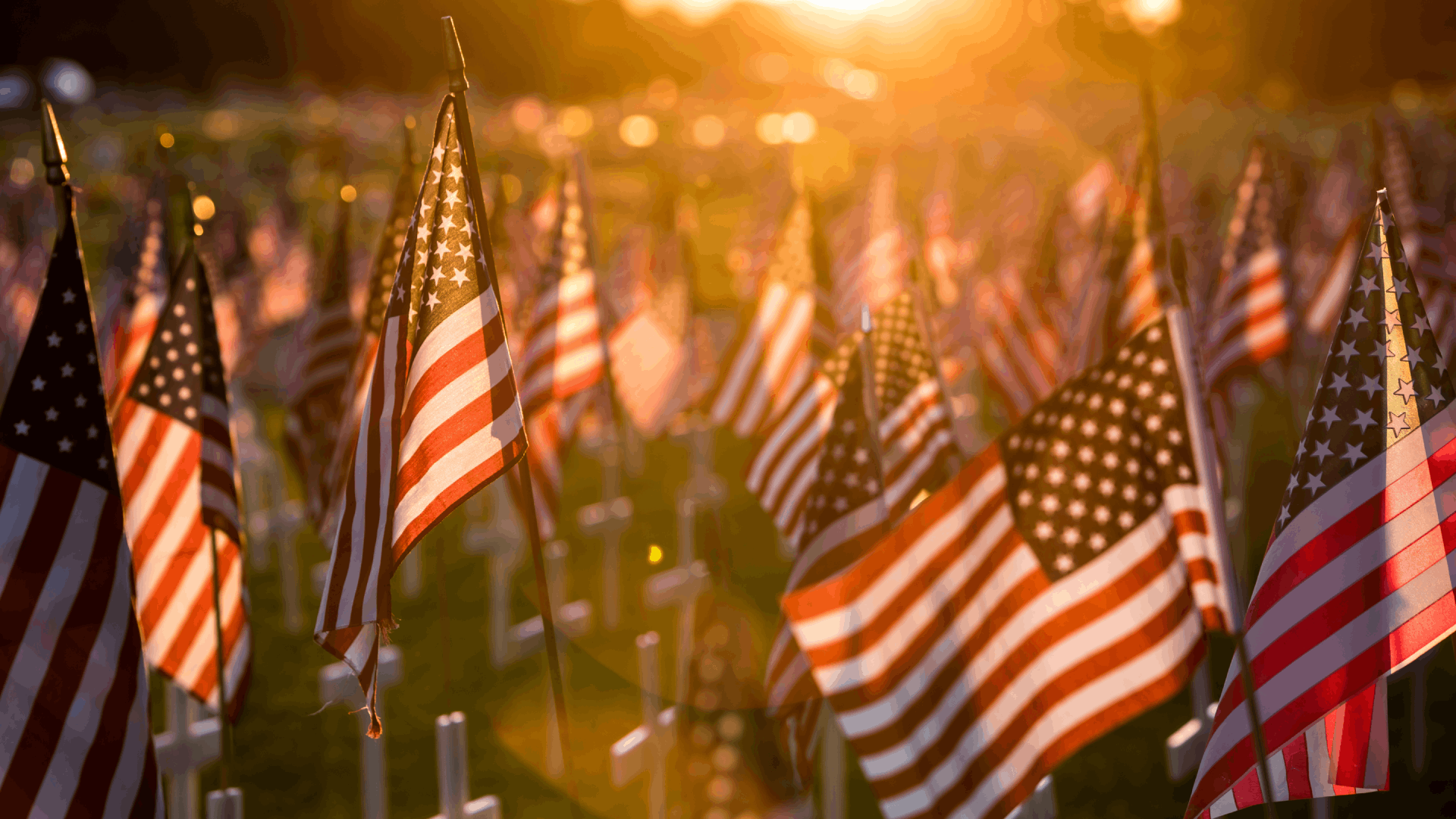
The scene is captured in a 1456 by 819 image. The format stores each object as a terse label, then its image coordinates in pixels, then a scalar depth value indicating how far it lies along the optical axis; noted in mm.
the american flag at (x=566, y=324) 7926
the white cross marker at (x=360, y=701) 5953
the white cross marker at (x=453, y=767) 5859
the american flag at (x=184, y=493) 5516
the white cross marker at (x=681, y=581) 9070
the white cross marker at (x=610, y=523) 10203
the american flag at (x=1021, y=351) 9328
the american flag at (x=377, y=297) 6559
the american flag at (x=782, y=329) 8727
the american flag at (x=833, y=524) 4938
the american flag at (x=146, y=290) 7363
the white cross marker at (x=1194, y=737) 7016
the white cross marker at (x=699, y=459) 10320
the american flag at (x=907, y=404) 5781
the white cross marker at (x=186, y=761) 6414
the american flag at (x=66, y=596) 4020
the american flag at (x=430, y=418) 4121
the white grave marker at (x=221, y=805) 5330
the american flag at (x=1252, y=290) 9047
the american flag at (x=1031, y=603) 4031
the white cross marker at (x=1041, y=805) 5523
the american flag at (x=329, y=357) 8289
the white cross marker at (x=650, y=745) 6457
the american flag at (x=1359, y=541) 3932
